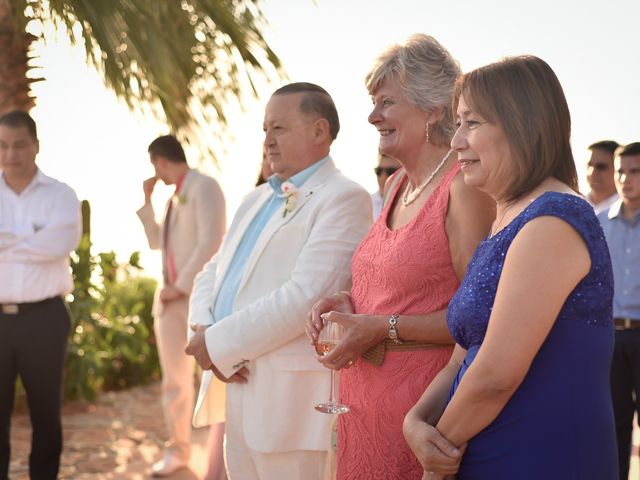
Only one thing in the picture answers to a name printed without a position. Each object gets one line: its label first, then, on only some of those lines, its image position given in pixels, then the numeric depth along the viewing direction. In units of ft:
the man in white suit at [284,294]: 12.18
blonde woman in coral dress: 9.61
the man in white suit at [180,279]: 22.15
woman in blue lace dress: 6.98
